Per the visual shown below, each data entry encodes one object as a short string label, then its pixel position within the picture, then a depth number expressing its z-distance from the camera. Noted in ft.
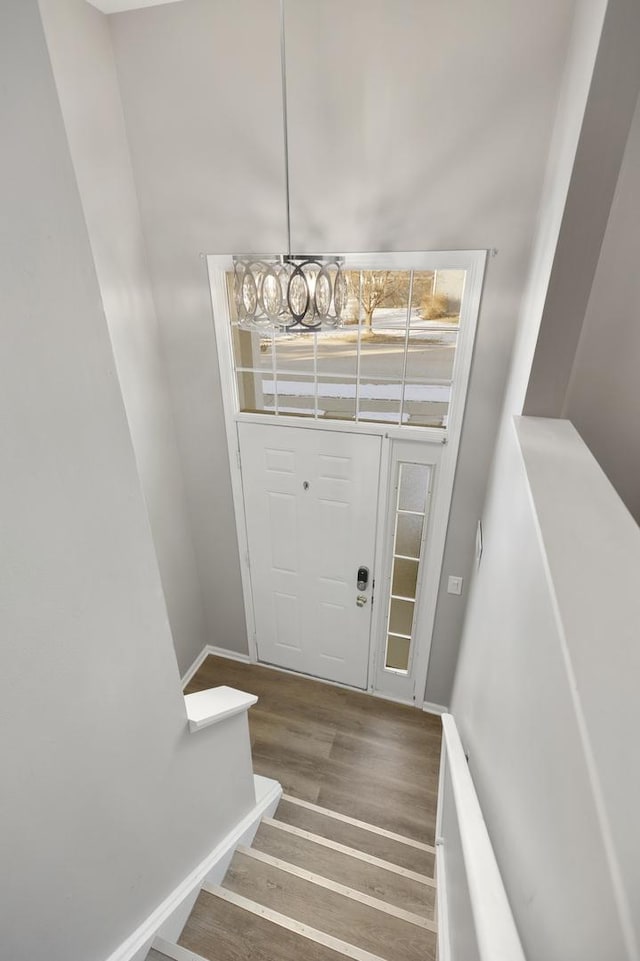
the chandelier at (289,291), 5.26
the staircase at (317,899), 5.76
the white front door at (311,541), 10.19
